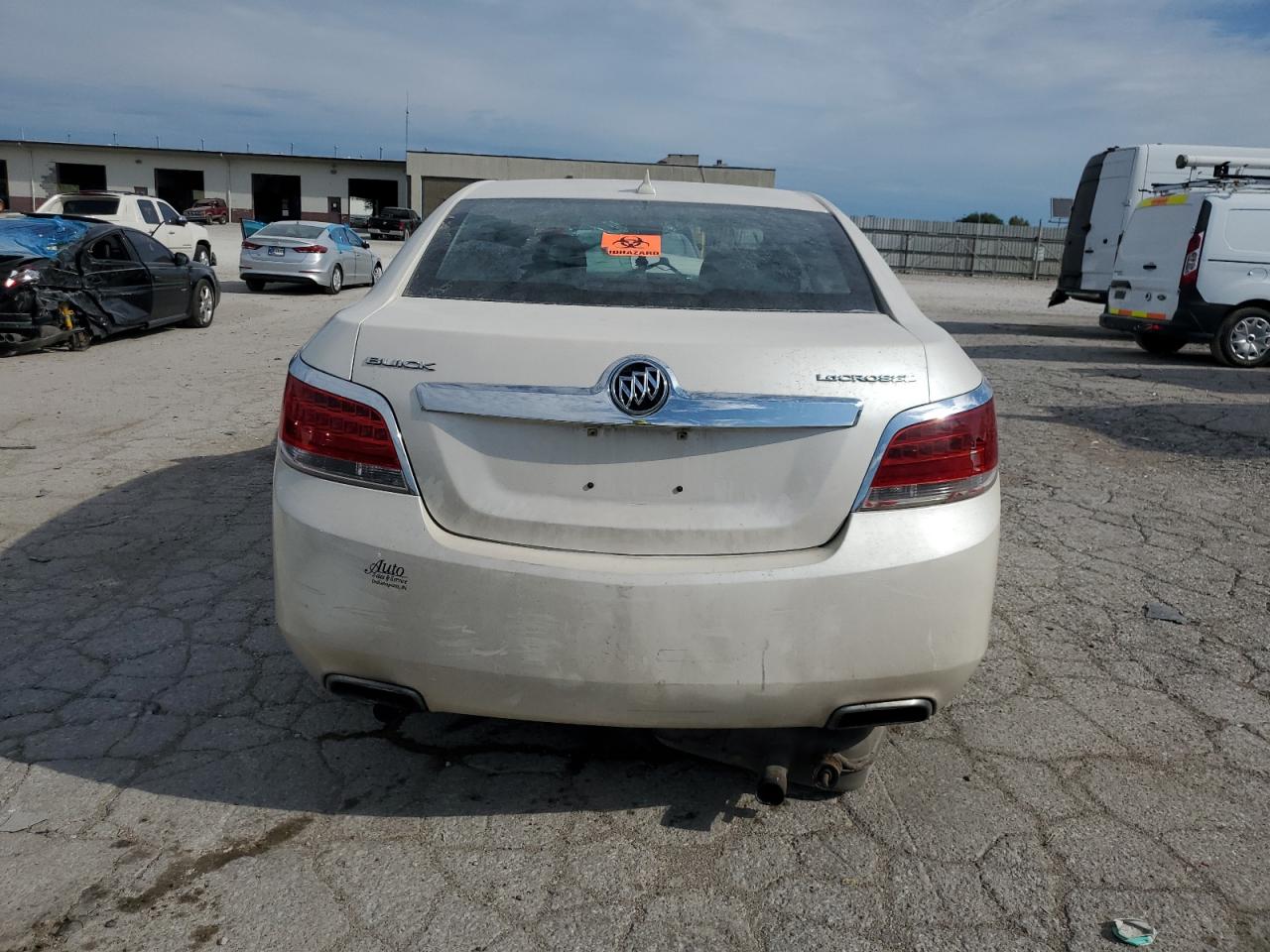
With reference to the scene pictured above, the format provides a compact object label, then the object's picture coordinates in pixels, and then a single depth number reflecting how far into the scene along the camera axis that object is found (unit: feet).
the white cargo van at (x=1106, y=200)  51.65
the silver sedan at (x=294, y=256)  64.54
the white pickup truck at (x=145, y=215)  62.90
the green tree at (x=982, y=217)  177.09
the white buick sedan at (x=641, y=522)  7.70
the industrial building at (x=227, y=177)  188.75
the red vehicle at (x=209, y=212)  172.02
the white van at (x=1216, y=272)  41.19
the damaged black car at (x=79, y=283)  35.22
